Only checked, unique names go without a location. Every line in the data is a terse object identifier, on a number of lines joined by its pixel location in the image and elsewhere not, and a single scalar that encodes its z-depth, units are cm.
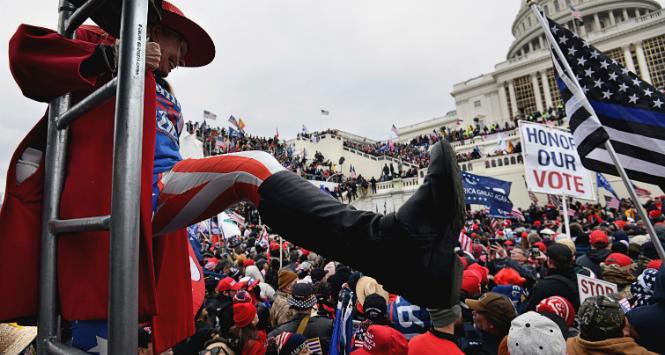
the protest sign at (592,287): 338
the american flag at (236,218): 1326
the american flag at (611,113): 324
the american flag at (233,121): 2656
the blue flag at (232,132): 2635
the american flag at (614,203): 1584
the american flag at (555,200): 1526
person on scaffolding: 115
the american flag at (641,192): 1830
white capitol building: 2733
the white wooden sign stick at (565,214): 632
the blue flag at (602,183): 1398
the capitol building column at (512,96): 4916
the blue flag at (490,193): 970
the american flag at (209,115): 2709
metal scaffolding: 91
